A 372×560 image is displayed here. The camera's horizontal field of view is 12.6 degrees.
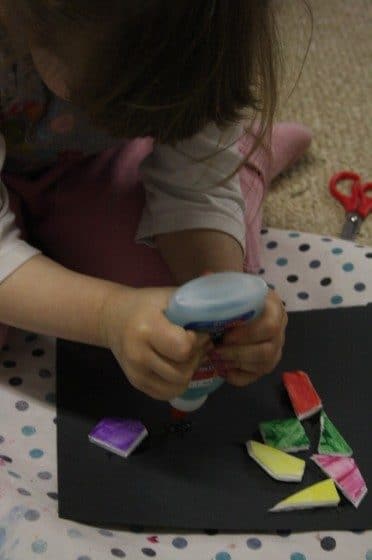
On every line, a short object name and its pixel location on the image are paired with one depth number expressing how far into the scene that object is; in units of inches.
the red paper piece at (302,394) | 47.4
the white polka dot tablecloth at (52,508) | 43.9
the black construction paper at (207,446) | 45.0
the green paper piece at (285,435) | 46.5
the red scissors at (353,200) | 56.6
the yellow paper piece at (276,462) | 45.8
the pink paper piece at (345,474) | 45.5
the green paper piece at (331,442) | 46.5
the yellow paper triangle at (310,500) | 45.2
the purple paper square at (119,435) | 46.3
